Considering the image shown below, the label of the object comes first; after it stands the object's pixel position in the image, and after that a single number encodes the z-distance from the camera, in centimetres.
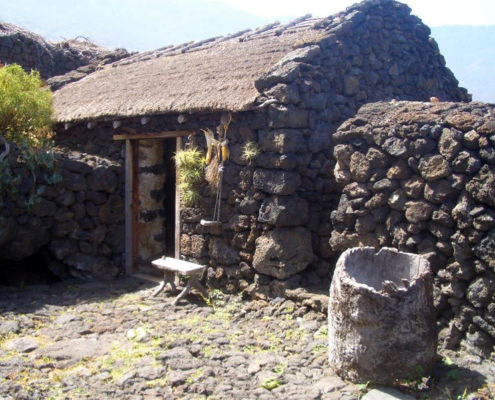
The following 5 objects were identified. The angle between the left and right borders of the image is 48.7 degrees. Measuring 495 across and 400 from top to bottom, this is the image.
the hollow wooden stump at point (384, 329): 395
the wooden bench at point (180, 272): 640
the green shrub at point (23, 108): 724
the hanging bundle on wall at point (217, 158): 649
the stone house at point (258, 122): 613
